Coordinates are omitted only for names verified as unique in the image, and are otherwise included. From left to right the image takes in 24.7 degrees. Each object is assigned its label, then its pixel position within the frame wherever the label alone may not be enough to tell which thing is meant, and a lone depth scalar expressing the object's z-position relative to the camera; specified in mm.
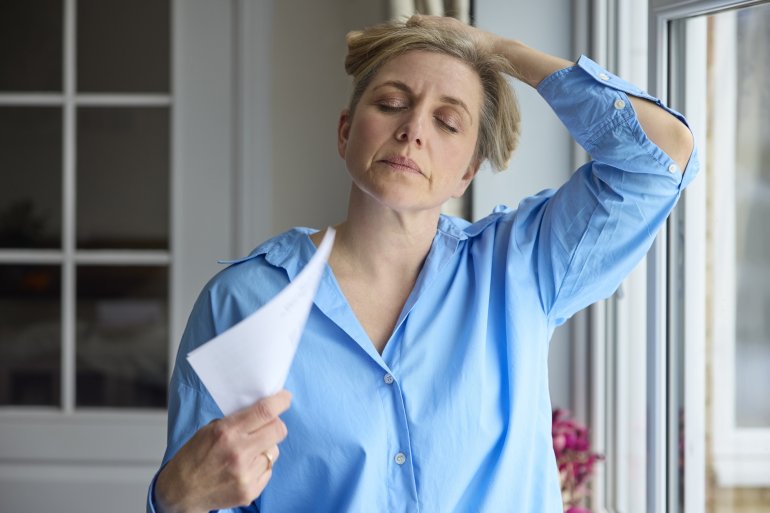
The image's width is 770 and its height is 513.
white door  3475
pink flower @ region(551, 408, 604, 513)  2545
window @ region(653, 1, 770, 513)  2093
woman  1829
